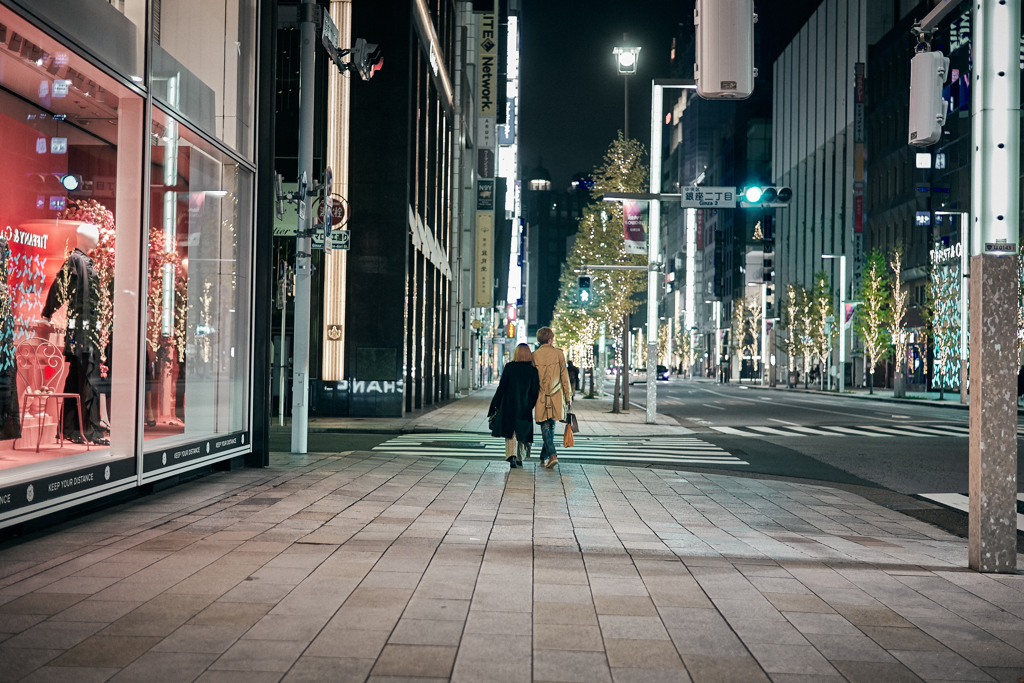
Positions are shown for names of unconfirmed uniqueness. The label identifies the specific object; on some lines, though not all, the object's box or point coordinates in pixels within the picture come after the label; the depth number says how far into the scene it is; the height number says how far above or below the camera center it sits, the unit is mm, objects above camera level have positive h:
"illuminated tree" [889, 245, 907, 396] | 54381 +2431
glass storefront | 8469 +1079
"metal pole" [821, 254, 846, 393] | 58244 +1304
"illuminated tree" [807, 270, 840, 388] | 68562 +2845
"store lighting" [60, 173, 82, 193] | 10086 +1766
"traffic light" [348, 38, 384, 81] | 15320 +4877
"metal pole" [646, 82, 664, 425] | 24188 +3065
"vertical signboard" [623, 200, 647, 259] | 25047 +3417
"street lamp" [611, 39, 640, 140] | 33094 +10350
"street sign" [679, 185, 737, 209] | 20984 +3535
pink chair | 9312 -245
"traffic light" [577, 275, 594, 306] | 31641 +2097
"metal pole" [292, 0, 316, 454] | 14250 +1548
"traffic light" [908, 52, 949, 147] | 8250 +2280
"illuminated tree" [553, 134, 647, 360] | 37125 +4725
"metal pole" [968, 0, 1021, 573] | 6484 +476
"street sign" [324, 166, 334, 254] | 14992 +2294
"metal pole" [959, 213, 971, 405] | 40531 +3500
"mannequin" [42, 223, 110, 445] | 9750 +243
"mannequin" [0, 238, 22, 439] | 8797 -213
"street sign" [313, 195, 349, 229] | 19516 +2964
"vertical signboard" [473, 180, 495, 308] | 49844 +5776
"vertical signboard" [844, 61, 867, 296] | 74000 +15414
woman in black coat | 13156 -692
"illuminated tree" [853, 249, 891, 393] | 57719 +2745
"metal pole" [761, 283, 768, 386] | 94688 +1116
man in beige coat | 13570 -498
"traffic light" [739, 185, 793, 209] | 21016 +3550
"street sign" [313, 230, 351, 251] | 16648 +1968
